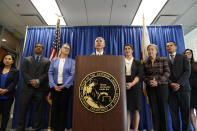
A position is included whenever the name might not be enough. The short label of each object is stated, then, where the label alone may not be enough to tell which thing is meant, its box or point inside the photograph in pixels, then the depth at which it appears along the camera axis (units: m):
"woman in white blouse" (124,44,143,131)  2.02
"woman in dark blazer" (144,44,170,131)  1.78
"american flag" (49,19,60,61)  2.99
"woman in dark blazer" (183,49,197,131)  2.36
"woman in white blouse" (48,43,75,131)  2.02
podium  1.01
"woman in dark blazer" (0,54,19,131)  2.23
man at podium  2.00
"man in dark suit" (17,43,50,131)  2.24
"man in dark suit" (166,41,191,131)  2.03
